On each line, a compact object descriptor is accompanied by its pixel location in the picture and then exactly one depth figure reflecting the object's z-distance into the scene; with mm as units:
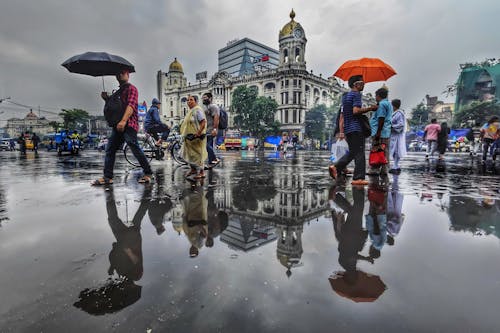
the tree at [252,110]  47375
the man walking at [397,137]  6824
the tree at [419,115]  61344
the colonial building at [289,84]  56531
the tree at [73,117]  61194
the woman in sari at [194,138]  5285
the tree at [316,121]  55219
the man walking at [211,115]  6824
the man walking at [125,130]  4746
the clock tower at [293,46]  57000
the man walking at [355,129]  4812
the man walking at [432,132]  10984
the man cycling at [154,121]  8070
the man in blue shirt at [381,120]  5523
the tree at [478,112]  36062
